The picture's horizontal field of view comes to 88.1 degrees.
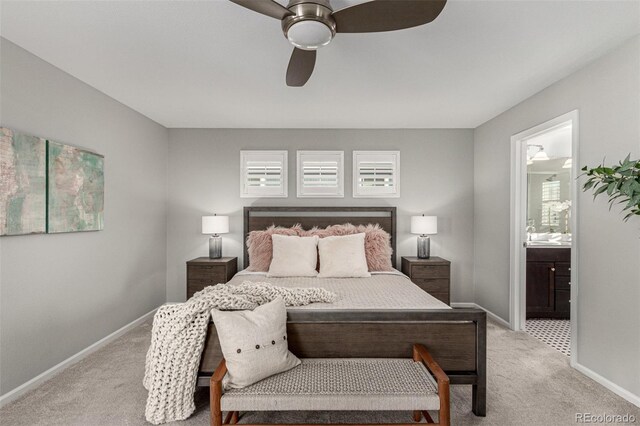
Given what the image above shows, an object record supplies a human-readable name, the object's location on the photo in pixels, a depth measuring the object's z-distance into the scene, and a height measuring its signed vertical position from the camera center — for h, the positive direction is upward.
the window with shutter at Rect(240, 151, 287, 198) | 4.60 +0.52
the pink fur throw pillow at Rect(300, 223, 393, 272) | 3.96 -0.33
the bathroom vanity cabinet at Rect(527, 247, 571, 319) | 3.88 -0.79
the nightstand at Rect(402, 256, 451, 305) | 4.07 -0.77
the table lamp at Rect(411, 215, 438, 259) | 4.25 -0.20
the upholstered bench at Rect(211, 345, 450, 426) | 1.68 -0.93
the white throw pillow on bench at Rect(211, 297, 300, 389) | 1.78 -0.73
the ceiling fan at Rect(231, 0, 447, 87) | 1.54 +0.97
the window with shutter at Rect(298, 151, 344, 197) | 4.59 +0.54
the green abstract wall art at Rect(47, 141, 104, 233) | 2.67 +0.19
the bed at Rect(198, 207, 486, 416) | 2.07 -0.79
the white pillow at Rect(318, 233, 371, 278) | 3.57 -0.49
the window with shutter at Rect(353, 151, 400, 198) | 4.61 +0.52
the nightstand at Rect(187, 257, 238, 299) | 3.96 -0.74
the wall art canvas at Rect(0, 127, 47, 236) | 2.25 +0.20
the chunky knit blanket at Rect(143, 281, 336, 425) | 1.96 -0.84
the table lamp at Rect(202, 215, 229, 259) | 4.18 -0.22
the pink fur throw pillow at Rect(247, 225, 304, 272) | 3.91 -0.41
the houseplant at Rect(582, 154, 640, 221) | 1.83 +0.19
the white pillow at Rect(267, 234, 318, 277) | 3.62 -0.50
